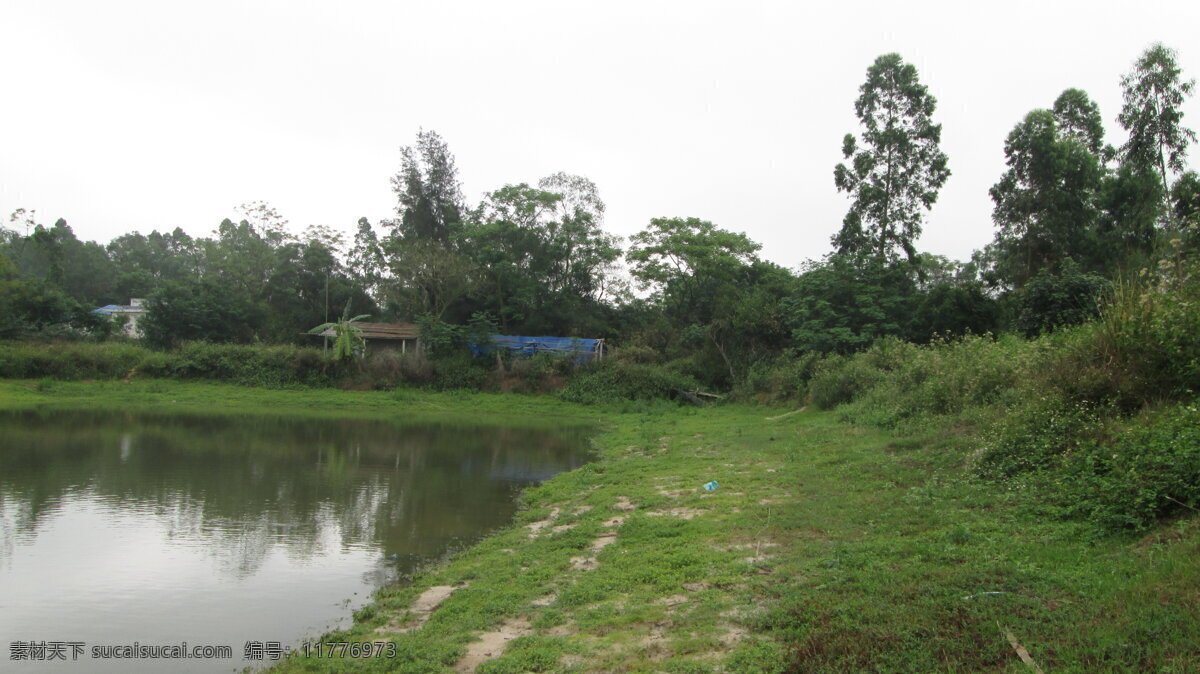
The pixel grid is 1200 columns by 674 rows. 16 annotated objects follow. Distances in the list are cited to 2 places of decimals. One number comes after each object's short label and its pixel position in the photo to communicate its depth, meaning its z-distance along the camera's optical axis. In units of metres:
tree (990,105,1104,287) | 26.75
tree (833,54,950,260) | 30.41
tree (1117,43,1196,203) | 24.47
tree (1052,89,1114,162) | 30.25
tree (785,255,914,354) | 28.39
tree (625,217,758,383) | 35.25
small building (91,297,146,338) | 39.83
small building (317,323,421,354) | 38.44
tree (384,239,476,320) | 36.06
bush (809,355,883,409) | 21.53
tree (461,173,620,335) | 38.76
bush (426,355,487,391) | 34.50
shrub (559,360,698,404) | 33.22
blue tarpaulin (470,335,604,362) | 36.16
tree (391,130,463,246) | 42.22
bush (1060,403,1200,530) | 5.83
